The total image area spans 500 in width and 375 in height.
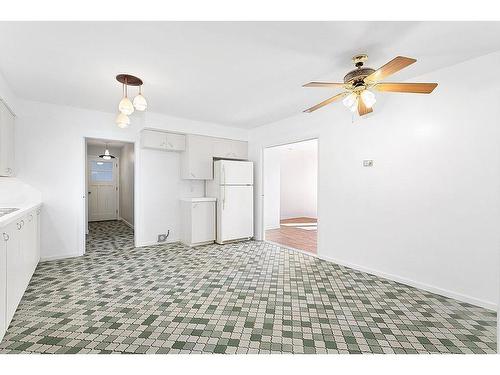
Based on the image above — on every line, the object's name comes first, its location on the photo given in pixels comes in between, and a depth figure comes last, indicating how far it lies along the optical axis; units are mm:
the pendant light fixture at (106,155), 7082
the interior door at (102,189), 7684
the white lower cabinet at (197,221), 4582
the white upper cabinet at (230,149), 5023
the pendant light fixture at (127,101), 2516
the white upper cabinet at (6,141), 2843
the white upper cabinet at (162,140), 4375
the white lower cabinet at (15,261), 1775
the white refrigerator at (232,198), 4738
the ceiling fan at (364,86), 1926
